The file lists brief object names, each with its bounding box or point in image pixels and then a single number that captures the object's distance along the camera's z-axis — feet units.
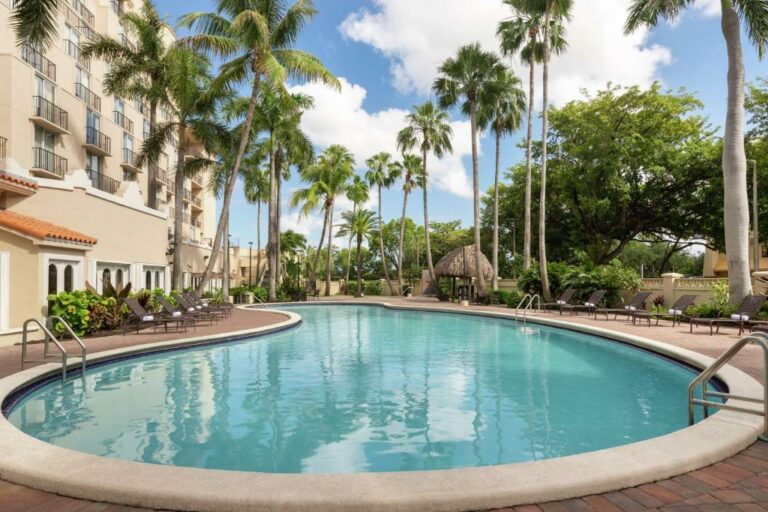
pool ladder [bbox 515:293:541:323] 79.25
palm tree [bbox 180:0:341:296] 64.18
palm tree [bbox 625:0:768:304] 51.26
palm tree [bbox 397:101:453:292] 120.57
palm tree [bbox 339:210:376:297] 146.51
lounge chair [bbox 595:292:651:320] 57.67
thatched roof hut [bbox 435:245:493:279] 108.47
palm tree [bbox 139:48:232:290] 69.87
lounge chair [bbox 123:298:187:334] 44.39
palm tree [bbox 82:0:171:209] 71.05
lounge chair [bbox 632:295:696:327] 51.47
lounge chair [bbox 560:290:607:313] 64.56
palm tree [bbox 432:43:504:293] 94.94
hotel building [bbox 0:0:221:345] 40.06
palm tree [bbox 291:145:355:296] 123.34
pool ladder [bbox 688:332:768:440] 14.89
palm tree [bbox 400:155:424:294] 139.95
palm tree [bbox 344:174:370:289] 147.38
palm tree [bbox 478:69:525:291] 99.26
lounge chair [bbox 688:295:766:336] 42.65
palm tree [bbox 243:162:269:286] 116.19
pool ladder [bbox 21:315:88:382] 25.15
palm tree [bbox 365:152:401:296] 148.97
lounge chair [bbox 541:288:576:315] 69.04
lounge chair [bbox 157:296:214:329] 48.55
